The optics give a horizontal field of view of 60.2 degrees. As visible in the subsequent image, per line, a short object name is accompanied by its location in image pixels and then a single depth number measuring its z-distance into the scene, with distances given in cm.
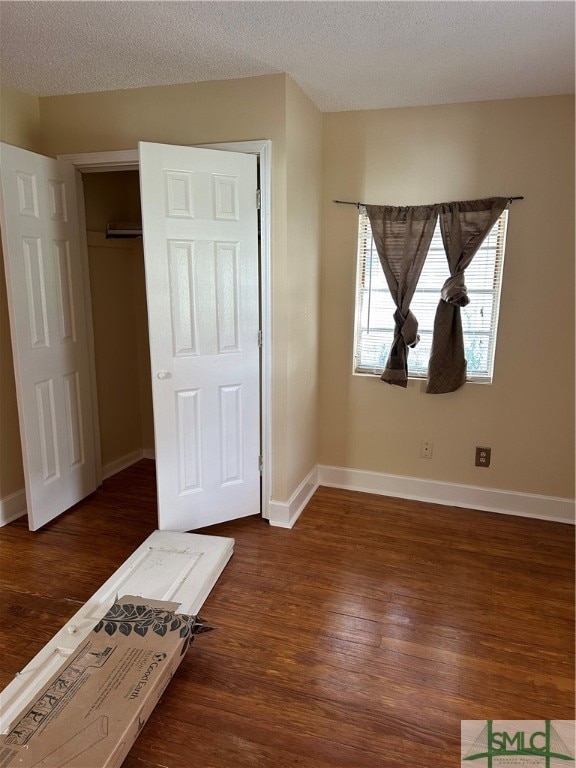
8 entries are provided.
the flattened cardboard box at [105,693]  149
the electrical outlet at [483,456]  323
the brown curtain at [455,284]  296
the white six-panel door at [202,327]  257
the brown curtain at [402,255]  309
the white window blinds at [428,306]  306
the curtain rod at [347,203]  321
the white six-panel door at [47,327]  266
